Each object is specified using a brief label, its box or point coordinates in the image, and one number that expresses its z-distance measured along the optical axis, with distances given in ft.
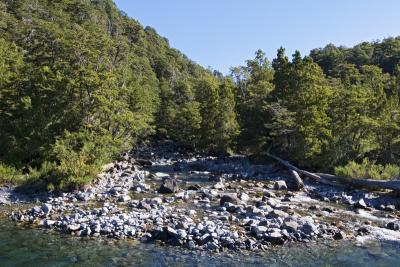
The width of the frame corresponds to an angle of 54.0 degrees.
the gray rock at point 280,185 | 85.29
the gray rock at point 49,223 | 53.34
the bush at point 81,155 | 75.36
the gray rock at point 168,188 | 77.25
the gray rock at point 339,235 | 48.75
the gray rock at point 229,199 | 66.23
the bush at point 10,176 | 78.60
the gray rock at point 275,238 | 46.34
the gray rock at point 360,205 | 66.28
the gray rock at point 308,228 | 49.39
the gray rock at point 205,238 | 45.98
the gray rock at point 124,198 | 67.86
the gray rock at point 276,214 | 55.77
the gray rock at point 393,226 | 53.31
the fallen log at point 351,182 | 72.54
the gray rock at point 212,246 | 44.52
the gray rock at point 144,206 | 61.74
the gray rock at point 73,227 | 50.76
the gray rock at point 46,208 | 59.50
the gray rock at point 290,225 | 49.46
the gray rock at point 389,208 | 65.51
